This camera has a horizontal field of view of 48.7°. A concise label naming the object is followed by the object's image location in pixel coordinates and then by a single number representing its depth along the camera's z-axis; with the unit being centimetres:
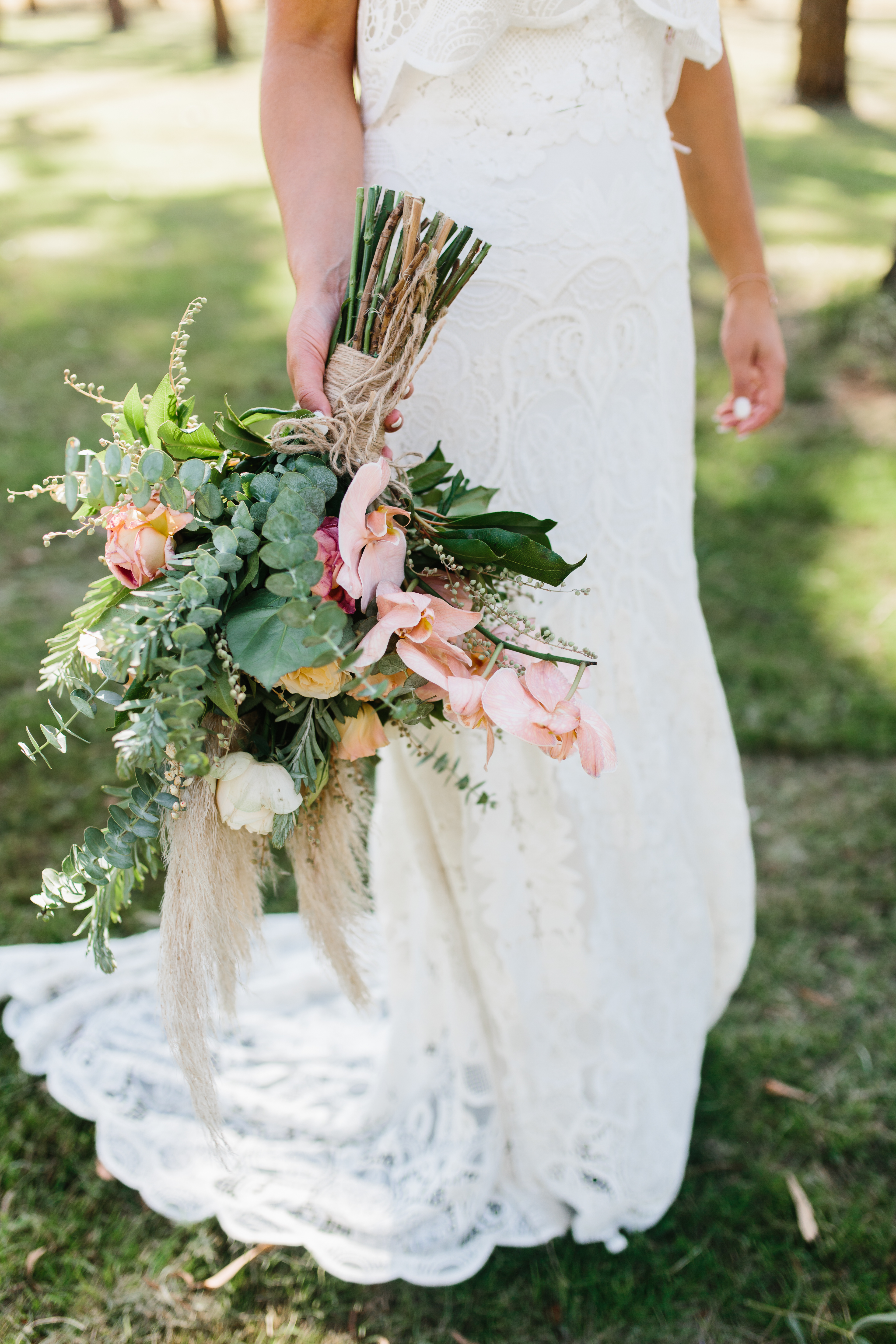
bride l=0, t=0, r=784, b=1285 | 133
